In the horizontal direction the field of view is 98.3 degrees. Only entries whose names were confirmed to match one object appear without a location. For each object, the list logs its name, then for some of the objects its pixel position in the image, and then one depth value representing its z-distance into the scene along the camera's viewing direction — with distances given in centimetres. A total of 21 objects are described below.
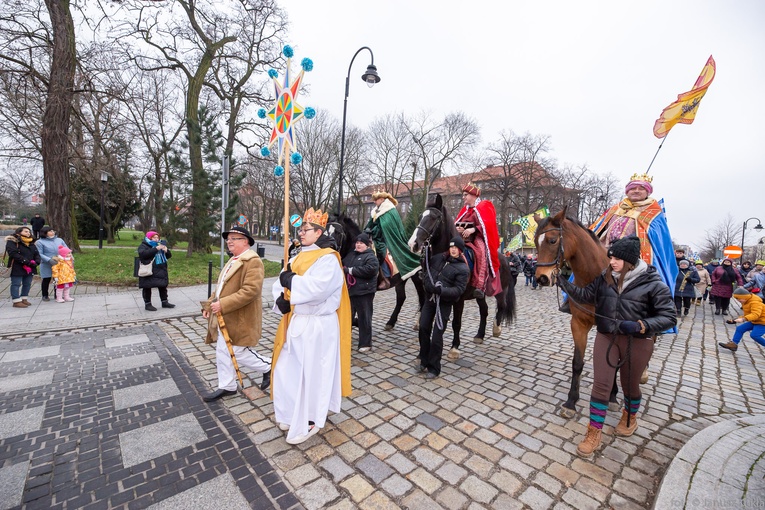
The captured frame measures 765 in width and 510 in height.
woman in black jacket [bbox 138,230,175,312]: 742
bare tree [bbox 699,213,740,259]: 4225
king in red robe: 529
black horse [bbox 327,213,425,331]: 527
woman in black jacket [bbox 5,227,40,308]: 757
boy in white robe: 289
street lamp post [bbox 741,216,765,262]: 2800
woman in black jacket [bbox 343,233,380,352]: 504
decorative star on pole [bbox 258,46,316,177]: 349
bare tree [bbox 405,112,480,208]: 3234
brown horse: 345
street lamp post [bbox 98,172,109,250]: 1920
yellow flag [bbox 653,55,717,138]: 445
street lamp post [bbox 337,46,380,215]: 1042
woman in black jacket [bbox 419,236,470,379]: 429
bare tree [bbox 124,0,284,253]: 1498
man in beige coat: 357
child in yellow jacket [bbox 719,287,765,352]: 618
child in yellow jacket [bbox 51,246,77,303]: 800
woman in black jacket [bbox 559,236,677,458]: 282
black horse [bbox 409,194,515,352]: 482
